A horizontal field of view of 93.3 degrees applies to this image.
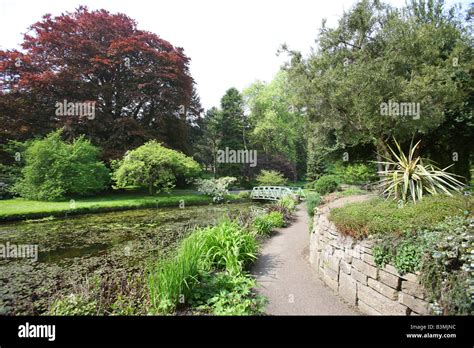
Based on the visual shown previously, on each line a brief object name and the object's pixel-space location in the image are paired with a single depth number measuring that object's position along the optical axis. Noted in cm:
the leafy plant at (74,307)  290
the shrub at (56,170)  1273
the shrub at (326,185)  1230
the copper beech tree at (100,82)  1552
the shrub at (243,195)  1896
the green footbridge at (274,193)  1722
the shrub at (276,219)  902
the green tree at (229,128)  2475
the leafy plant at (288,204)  1192
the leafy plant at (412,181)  428
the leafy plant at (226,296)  305
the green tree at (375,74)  612
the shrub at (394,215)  318
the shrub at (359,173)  1441
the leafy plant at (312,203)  765
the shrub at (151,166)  1483
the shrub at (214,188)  1738
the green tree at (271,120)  2630
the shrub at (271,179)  2097
